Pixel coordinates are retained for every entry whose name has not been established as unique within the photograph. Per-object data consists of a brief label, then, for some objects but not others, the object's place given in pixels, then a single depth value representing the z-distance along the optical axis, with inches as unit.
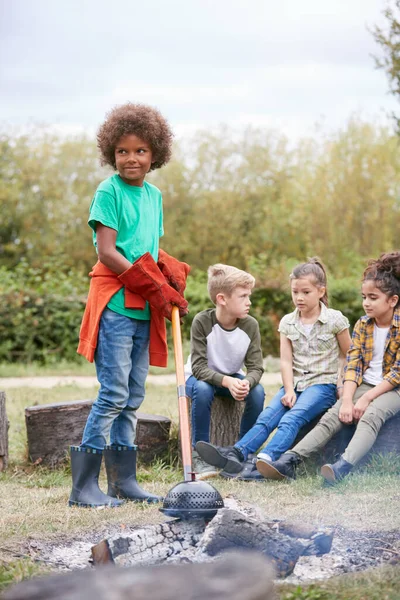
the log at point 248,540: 100.5
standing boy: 142.6
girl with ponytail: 174.2
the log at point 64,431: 185.0
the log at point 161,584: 56.3
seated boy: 179.5
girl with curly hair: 165.0
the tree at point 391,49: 304.7
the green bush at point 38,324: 430.3
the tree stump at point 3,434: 183.5
